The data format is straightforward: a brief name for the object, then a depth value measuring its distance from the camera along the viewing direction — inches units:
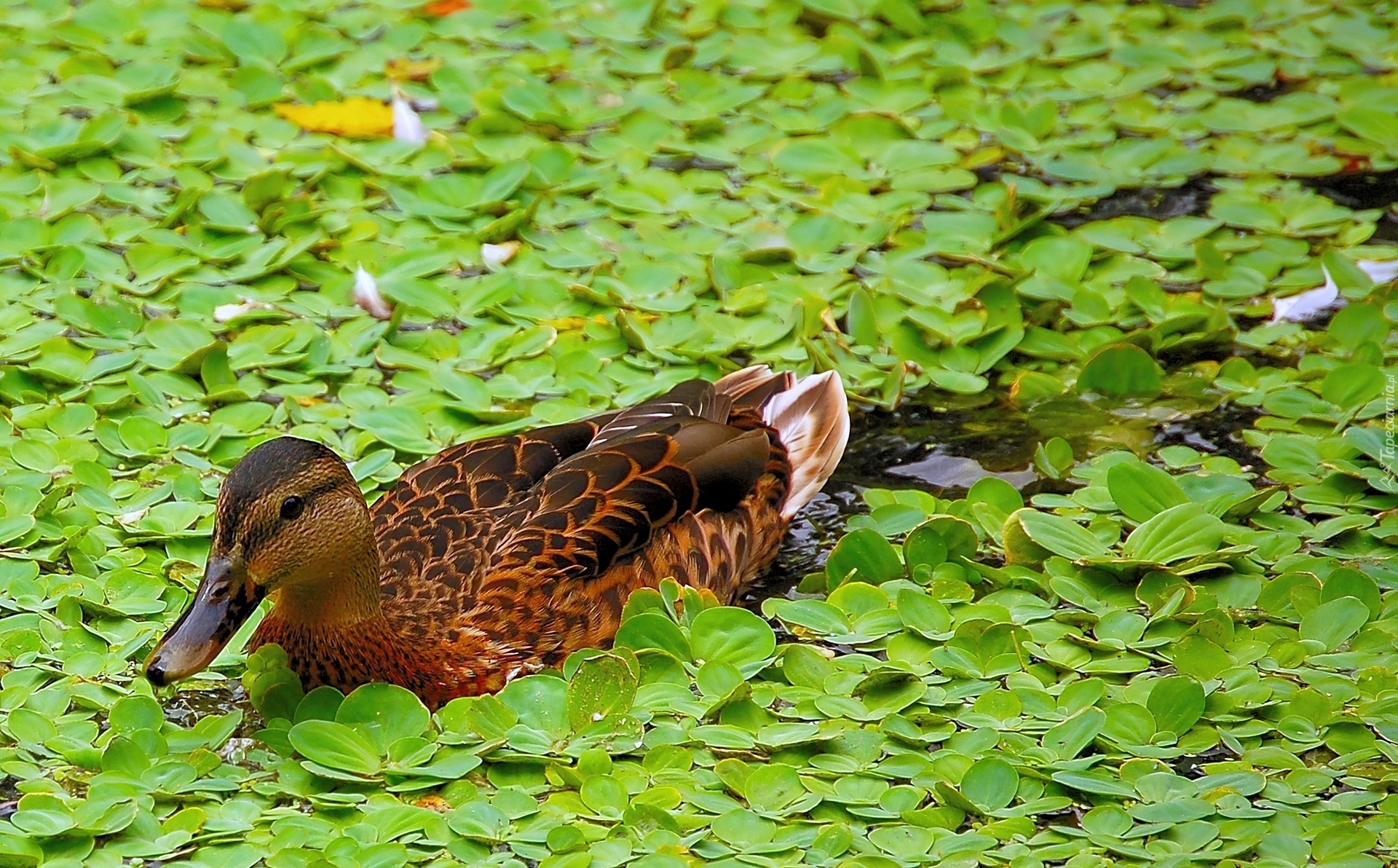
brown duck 338.3
